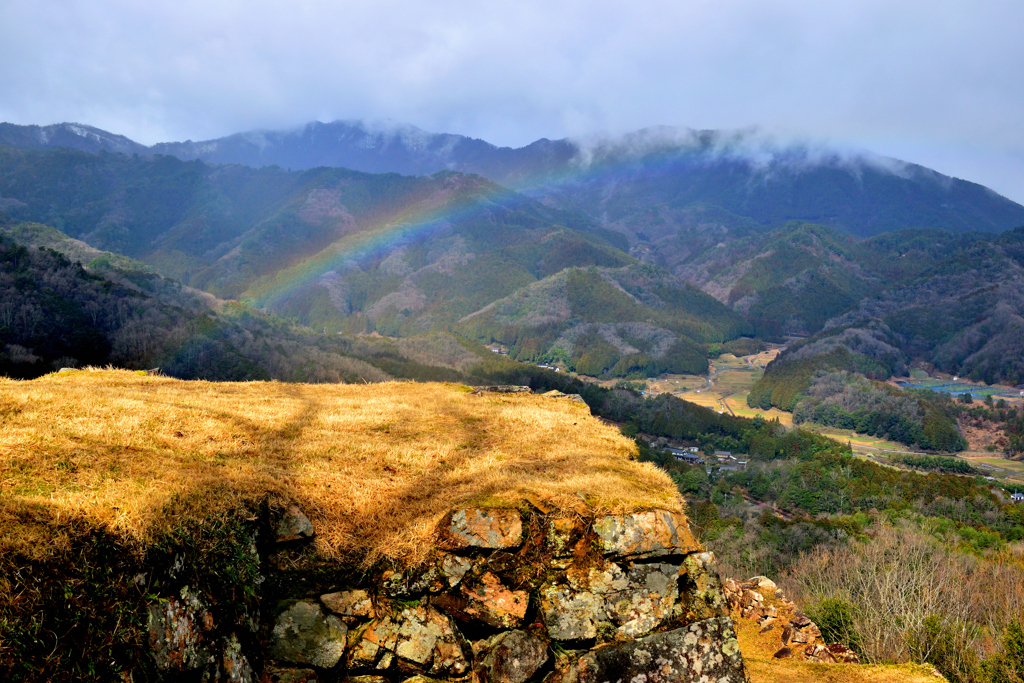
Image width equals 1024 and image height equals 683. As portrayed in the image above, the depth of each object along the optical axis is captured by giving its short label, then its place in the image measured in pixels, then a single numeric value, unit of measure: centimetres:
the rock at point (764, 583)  1959
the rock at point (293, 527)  1025
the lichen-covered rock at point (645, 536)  1029
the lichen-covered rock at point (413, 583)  1011
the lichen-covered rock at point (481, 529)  1030
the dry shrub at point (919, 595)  2569
